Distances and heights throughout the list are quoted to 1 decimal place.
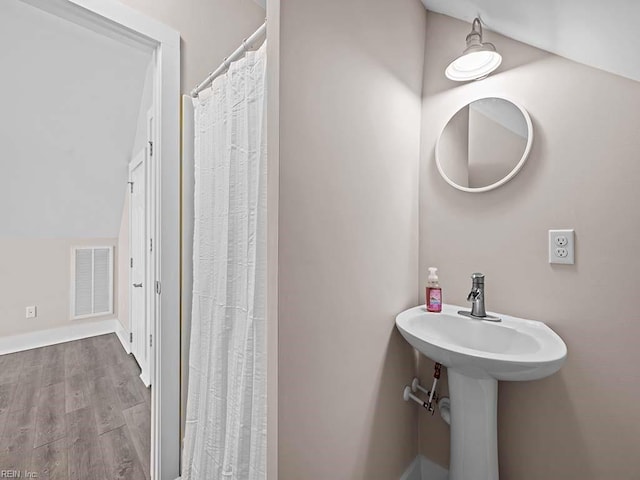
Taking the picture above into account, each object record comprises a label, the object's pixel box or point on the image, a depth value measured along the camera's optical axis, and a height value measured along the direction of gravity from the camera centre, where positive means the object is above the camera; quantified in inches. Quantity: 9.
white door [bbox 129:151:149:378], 104.8 -11.0
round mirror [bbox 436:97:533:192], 48.9 +17.3
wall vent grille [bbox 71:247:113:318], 143.3 -23.3
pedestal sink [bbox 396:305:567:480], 37.0 -16.5
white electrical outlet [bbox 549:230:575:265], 44.0 -0.8
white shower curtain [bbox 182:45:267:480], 41.9 -7.5
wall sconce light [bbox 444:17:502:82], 48.5 +31.3
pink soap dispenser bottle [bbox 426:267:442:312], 53.1 -10.0
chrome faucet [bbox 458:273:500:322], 48.3 -9.7
